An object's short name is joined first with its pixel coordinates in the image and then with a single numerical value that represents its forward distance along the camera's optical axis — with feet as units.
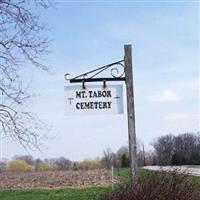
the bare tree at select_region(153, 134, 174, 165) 306.64
